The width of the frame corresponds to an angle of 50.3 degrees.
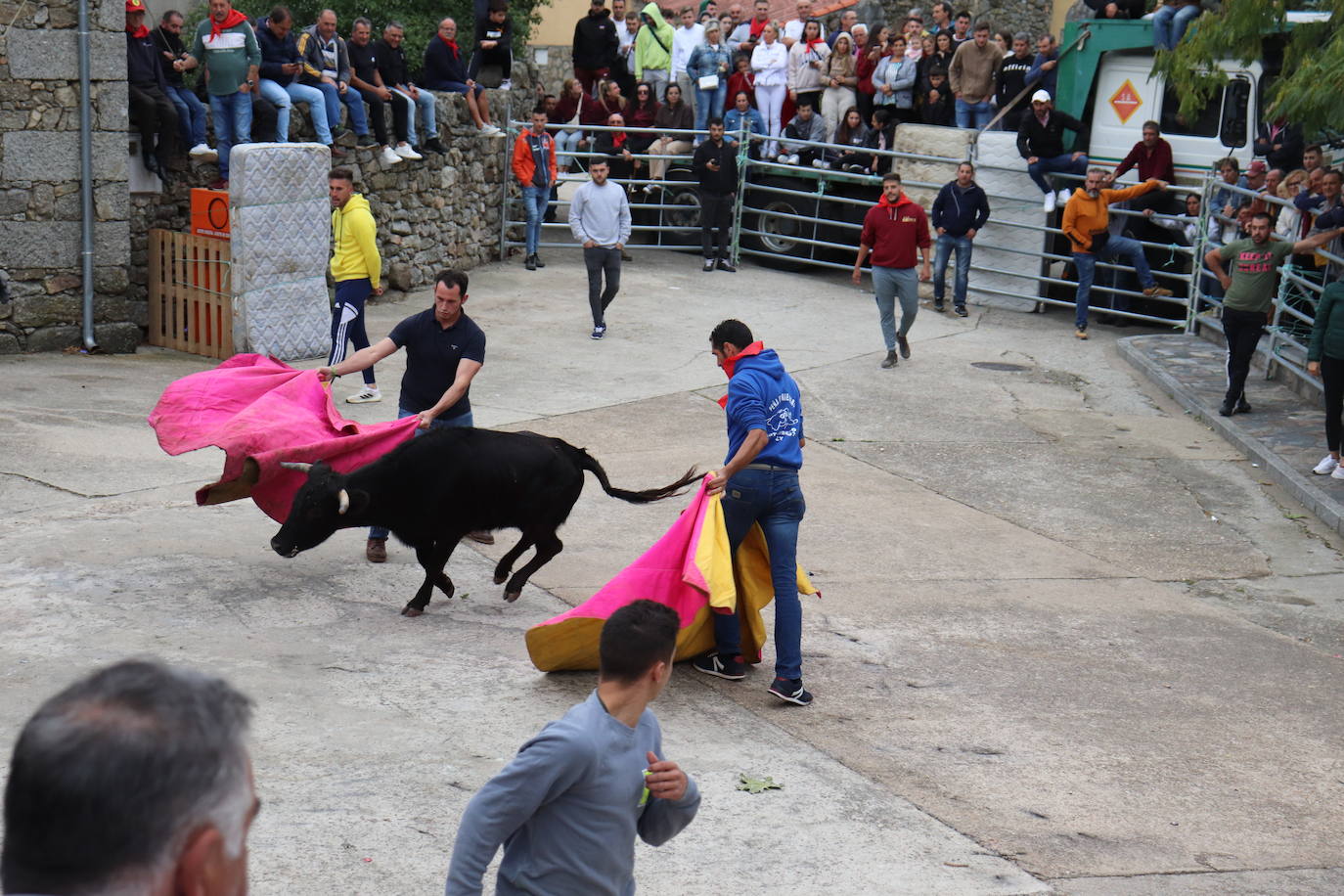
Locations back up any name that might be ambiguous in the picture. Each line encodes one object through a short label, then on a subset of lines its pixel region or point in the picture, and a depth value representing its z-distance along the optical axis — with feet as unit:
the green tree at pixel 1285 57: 30.71
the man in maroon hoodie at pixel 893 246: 46.80
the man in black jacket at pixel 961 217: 54.95
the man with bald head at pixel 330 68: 47.55
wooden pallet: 43.39
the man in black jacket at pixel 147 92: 43.16
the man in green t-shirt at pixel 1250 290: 41.14
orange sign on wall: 43.14
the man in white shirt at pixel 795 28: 66.28
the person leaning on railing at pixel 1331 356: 35.19
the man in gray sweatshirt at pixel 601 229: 49.55
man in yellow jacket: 38.01
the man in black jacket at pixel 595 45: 68.13
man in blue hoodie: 21.42
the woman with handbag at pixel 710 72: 66.18
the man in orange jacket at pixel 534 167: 60.70
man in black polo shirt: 25.89
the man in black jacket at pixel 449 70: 57.00
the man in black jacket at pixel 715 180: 61.93
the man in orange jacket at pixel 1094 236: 53.72
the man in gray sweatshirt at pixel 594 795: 10.39
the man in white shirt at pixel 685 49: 69.72
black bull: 23.30
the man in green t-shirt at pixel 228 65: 44.21
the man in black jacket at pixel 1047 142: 55.67
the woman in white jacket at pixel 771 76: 65.31
